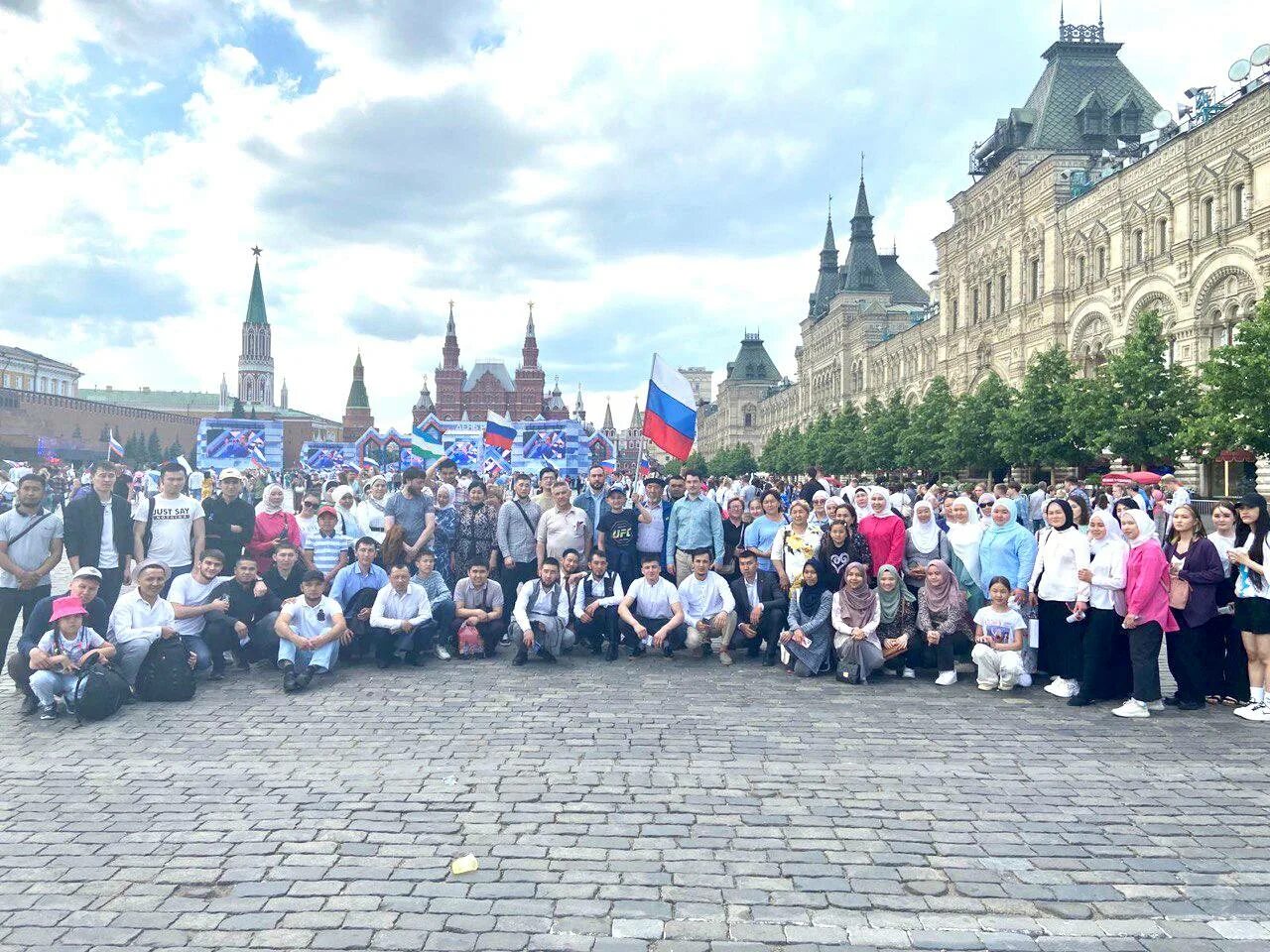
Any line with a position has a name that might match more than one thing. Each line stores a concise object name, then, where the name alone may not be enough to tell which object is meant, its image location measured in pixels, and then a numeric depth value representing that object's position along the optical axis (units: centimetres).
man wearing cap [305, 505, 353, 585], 1076
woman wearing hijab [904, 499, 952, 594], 991
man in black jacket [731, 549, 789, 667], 996
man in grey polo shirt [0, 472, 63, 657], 837
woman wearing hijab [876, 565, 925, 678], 917
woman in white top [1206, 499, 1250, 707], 791
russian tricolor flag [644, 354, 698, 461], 1345
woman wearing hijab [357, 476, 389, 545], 1245
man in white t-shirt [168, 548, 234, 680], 867
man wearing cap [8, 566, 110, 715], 750
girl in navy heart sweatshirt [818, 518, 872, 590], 971
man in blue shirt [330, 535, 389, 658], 968
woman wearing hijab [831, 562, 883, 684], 896
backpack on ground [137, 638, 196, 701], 798
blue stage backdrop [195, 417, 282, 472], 2981
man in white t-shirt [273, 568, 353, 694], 861
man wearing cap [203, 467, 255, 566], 1007
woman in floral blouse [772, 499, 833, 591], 991
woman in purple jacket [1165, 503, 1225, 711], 779
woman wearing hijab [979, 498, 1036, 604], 909
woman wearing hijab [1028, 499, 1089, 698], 848
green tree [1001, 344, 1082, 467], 3153
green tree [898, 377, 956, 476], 4181
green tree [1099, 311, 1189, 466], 2638
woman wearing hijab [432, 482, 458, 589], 1141
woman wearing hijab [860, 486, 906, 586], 982
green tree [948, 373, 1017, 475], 3697
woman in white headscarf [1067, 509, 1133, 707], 812
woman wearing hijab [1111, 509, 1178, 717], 778
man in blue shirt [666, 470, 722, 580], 1063
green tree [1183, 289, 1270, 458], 2048
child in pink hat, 739
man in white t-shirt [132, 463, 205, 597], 954
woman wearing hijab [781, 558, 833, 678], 923
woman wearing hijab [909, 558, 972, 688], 908
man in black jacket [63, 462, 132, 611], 898
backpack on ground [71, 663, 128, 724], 732
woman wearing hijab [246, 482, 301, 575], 1038
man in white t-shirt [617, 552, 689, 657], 1000
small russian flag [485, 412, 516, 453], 3081
